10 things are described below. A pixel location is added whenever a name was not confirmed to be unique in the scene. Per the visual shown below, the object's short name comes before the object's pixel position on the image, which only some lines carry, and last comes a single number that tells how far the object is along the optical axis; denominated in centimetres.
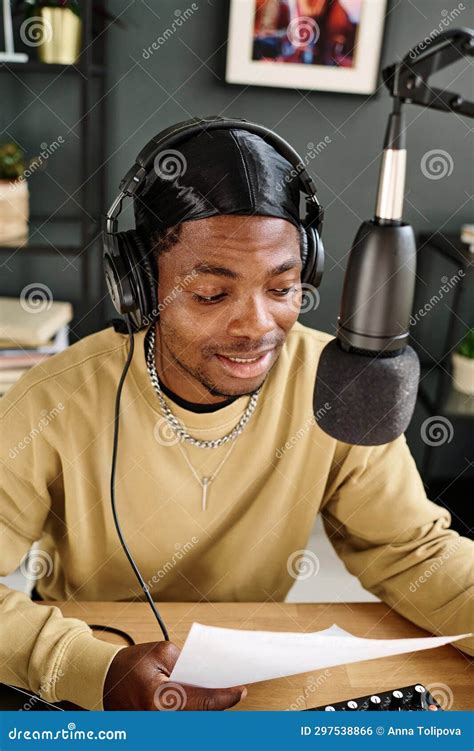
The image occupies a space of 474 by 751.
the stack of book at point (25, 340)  213
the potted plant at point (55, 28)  199
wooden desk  91
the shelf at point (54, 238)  212
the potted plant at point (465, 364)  233
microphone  58
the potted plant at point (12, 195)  207
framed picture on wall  215
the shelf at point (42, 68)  199
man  98
